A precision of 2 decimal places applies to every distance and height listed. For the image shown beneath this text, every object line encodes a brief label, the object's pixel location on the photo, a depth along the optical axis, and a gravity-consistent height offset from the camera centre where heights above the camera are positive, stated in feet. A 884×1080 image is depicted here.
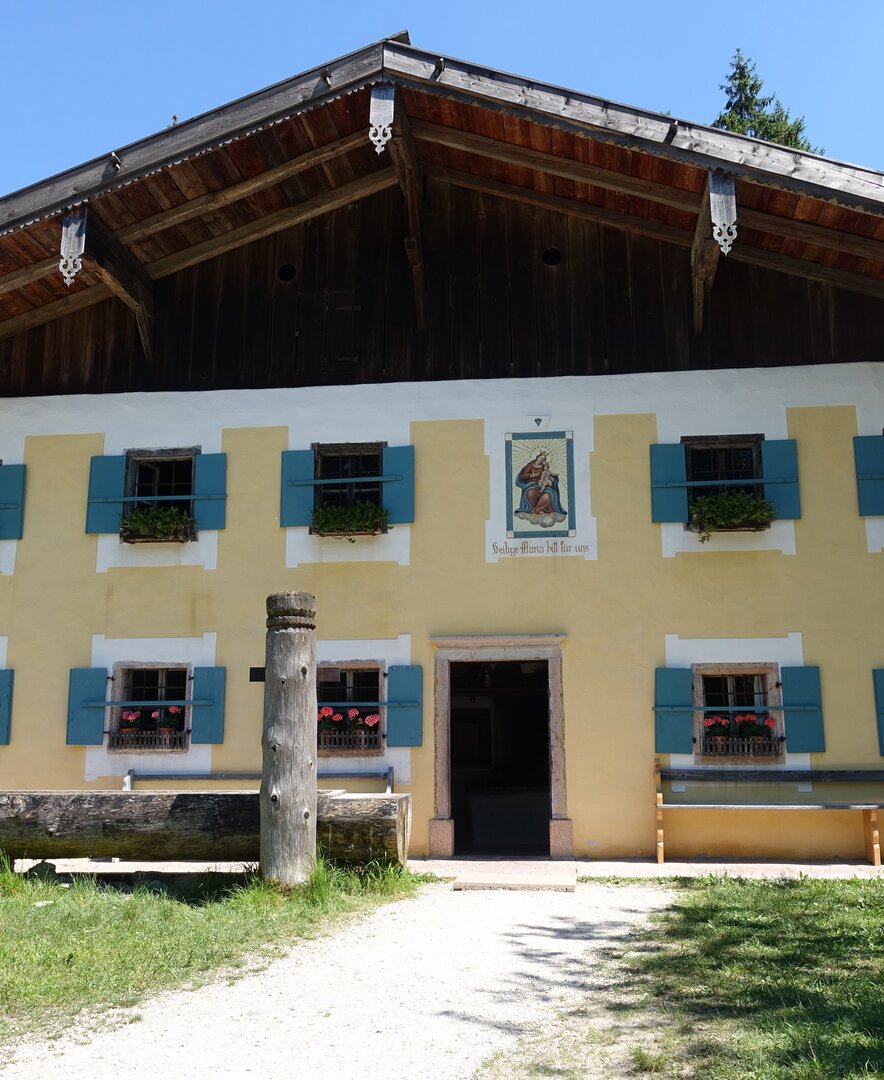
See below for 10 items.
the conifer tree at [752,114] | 71.20 +40.60
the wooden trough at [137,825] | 24.09 -1.73
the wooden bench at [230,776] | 34.55 -1.01
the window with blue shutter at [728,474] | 34.99 +8.35
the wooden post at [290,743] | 22.81 +0.00
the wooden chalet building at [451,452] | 33.50 +9.38
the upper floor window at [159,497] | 36.63 +8.04
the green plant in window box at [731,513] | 34.40 +6.90
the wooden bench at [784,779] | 32.07 -1.09
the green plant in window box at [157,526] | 36.55 +6.99
